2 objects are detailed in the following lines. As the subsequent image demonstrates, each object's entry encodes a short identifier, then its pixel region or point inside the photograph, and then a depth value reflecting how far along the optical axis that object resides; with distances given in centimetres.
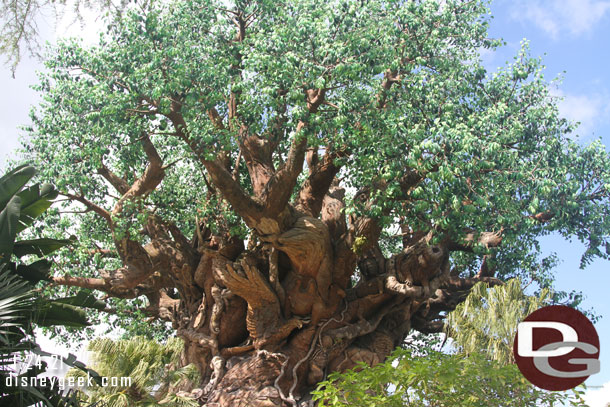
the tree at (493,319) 1082
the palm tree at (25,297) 575
